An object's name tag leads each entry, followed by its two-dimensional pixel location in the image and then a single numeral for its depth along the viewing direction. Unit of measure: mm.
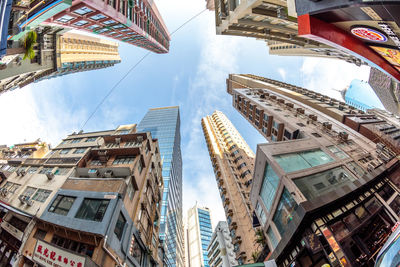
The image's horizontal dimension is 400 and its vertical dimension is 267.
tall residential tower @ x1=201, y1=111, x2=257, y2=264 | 27875
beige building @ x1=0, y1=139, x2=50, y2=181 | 33550
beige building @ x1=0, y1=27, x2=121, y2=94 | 17727
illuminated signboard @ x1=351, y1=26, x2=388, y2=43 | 7706
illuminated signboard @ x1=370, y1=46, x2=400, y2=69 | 8300
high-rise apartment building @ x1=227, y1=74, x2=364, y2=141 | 25516
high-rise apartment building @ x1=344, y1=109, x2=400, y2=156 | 22227
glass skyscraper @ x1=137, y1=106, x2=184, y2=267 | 40500
